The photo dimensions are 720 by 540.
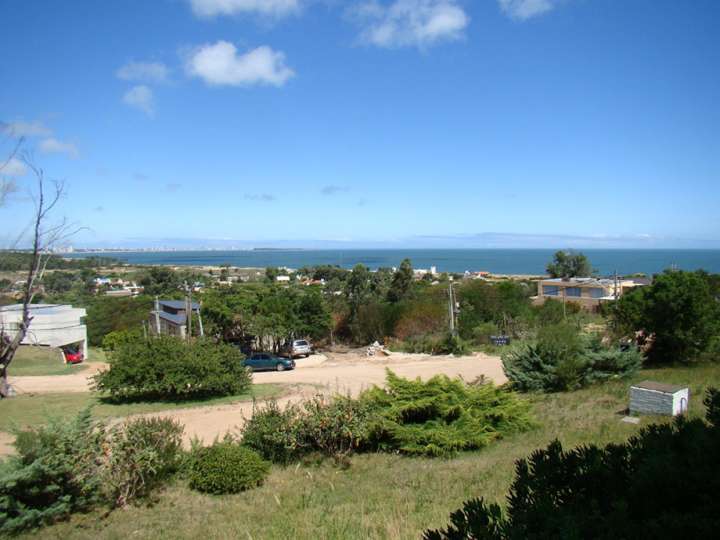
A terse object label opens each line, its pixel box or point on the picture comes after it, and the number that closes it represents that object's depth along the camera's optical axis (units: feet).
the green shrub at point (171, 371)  55.42
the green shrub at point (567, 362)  47.88
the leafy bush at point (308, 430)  31.89
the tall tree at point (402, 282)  141.08
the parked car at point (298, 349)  107.24
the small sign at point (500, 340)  97.07
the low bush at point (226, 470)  27.09
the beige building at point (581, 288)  163.18
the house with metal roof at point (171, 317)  117.91
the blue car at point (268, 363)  87.16
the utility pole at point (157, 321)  116.01
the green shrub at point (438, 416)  32.68
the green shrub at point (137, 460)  24.98
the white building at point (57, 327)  101.19
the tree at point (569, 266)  269.85
